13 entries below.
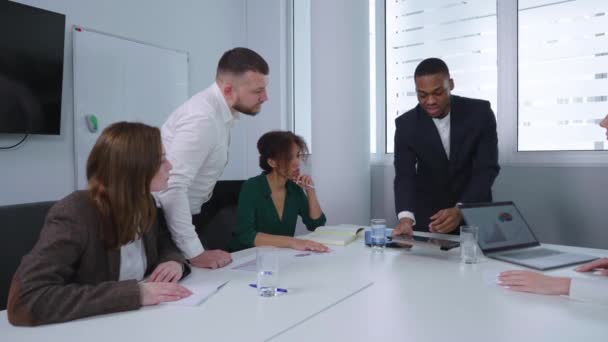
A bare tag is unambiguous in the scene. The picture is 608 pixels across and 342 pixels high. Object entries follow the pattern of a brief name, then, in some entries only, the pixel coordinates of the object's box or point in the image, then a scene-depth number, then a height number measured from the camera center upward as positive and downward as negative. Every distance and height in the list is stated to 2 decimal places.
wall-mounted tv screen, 2.38 +0.54
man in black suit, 2.25 +0.08
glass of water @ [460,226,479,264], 1.66 -0.30
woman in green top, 2.16 -0.15
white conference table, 0.97 -0.36
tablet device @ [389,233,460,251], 1.67 -0.29
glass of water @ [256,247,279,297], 1.27 -0.31
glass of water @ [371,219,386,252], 1.88 -0.30
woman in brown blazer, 1.03 -0.21
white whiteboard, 2.82 +0.57
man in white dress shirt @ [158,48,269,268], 1.58 +0.10
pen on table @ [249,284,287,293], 1.28 -0.36
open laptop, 1.66 -0.29
